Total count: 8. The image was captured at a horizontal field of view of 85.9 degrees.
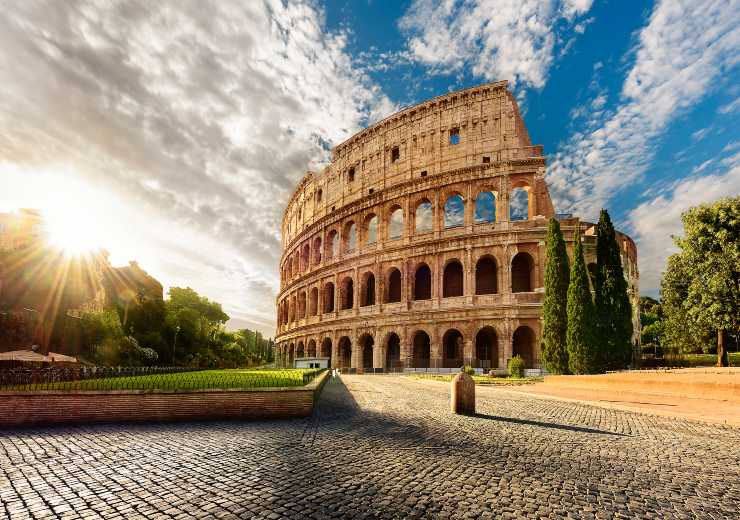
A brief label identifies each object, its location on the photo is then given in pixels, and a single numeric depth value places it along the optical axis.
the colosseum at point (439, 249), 27.91
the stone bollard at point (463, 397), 10.41
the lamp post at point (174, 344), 35.31
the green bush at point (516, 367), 22.75
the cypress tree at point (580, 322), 19.81
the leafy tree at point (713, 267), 22.88
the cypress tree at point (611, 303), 20.14
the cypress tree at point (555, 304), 21.31
